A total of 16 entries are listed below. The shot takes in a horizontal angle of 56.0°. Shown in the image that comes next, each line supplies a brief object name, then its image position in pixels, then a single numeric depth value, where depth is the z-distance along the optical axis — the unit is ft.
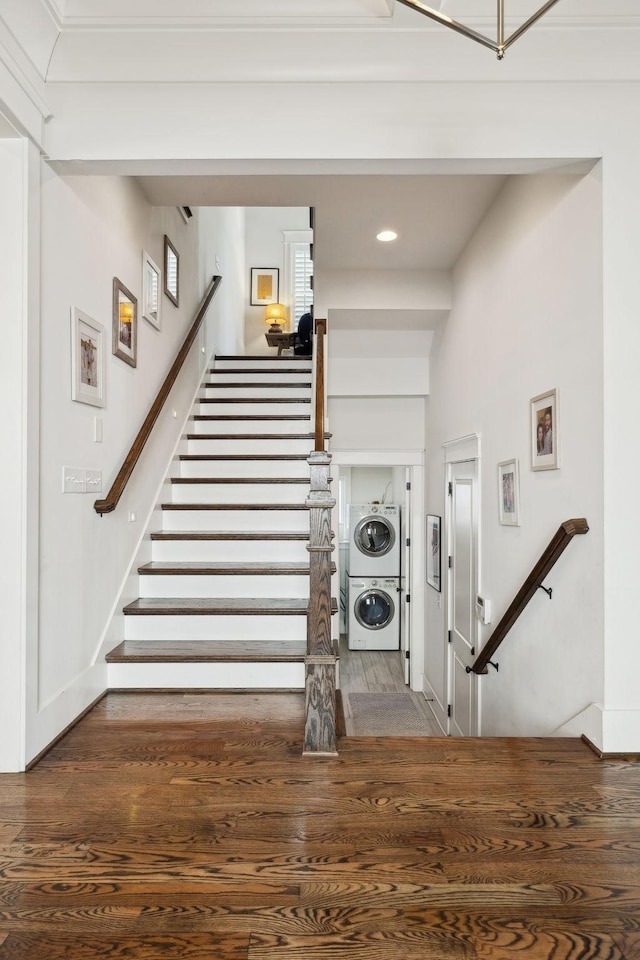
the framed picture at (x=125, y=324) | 10.04
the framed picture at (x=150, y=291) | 12.01
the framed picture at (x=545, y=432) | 8.64
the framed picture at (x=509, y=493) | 10.32
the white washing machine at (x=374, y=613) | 24.88
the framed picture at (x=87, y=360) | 8.28
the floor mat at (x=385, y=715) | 17.01
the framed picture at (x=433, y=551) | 17.46
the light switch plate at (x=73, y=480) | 8.07
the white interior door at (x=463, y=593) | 13.15
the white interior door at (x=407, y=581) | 20.40
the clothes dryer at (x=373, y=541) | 24.85
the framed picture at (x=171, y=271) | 13.85
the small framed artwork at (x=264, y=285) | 28.37
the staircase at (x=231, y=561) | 9.46
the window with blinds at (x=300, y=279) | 28.78
